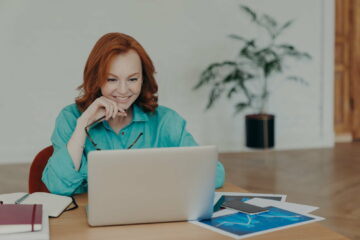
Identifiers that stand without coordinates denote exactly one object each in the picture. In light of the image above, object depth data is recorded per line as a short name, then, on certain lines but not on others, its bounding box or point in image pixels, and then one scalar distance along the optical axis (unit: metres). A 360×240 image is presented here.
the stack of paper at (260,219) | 1.60
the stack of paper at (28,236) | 1.46
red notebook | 1.49
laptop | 1.52
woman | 2.02
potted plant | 6.23
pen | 1.81
